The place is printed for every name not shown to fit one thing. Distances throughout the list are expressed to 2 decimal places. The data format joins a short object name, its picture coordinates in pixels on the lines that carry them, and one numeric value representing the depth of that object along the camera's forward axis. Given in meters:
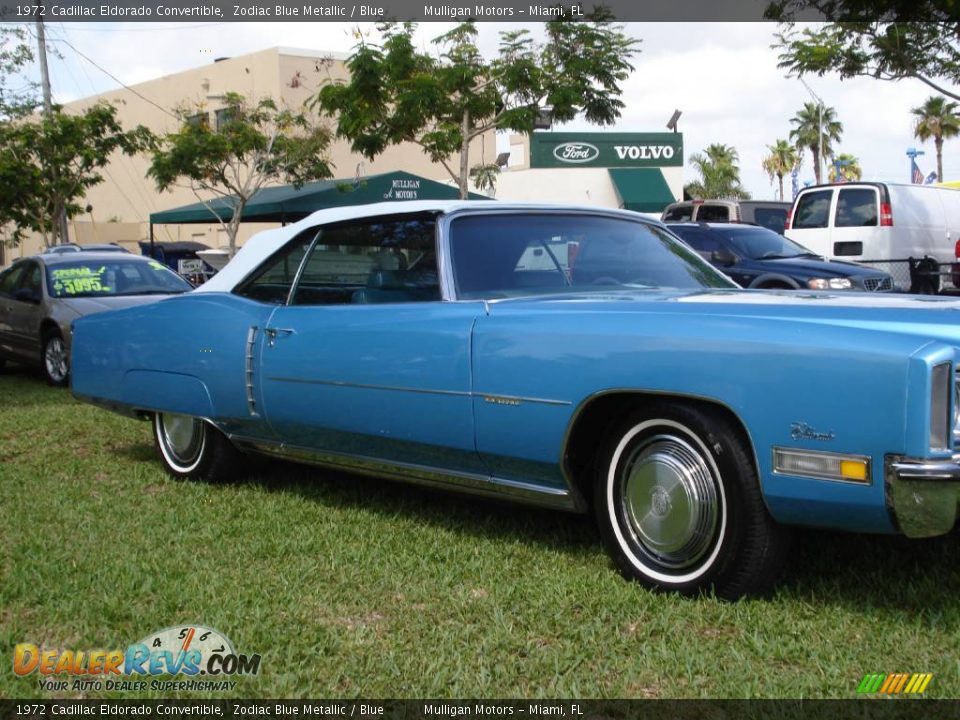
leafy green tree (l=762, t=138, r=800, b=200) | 64.75
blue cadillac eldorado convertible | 2.98
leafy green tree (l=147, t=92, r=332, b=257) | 25.89
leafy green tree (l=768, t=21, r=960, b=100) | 12.29
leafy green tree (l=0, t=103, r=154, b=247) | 25.70
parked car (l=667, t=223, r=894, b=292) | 10.21
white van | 14.29
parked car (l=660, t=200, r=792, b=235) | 17.64
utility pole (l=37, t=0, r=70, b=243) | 26.33
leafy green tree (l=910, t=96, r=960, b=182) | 47.41
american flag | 38.46
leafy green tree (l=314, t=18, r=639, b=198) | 18.80
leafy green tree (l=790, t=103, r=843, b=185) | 55.38
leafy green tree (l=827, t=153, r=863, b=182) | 59.49
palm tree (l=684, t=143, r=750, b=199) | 59.69
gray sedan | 10.26
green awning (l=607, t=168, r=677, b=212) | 39.19
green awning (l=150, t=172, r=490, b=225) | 26.77
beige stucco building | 36.62
